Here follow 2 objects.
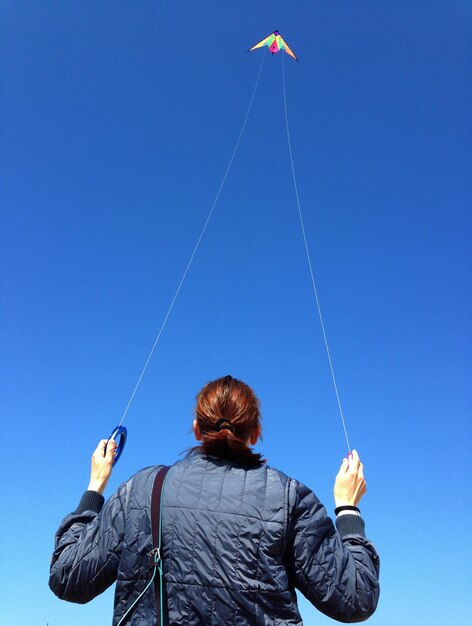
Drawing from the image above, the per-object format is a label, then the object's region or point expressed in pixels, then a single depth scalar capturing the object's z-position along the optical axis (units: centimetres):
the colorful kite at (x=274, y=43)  1227
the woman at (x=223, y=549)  192
